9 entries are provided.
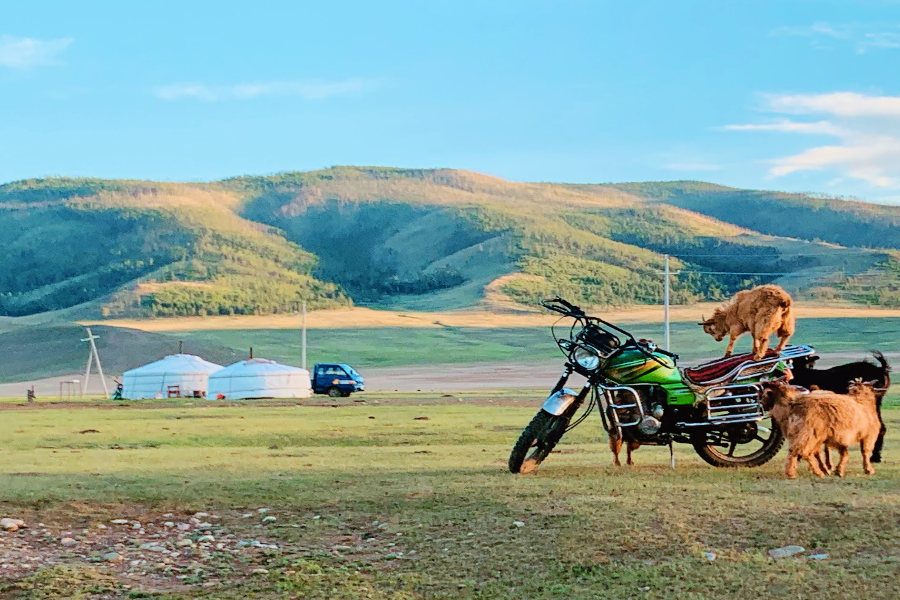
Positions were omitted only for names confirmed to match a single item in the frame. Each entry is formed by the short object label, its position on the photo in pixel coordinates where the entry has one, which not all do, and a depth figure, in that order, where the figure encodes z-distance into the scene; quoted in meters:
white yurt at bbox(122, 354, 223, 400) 58.94
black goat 13.46
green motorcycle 12.60
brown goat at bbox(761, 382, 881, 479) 11.52
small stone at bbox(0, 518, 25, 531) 9.61
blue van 55.84
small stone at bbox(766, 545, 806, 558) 8.08
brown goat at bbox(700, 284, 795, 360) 12.71
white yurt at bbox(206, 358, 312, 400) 53.78
